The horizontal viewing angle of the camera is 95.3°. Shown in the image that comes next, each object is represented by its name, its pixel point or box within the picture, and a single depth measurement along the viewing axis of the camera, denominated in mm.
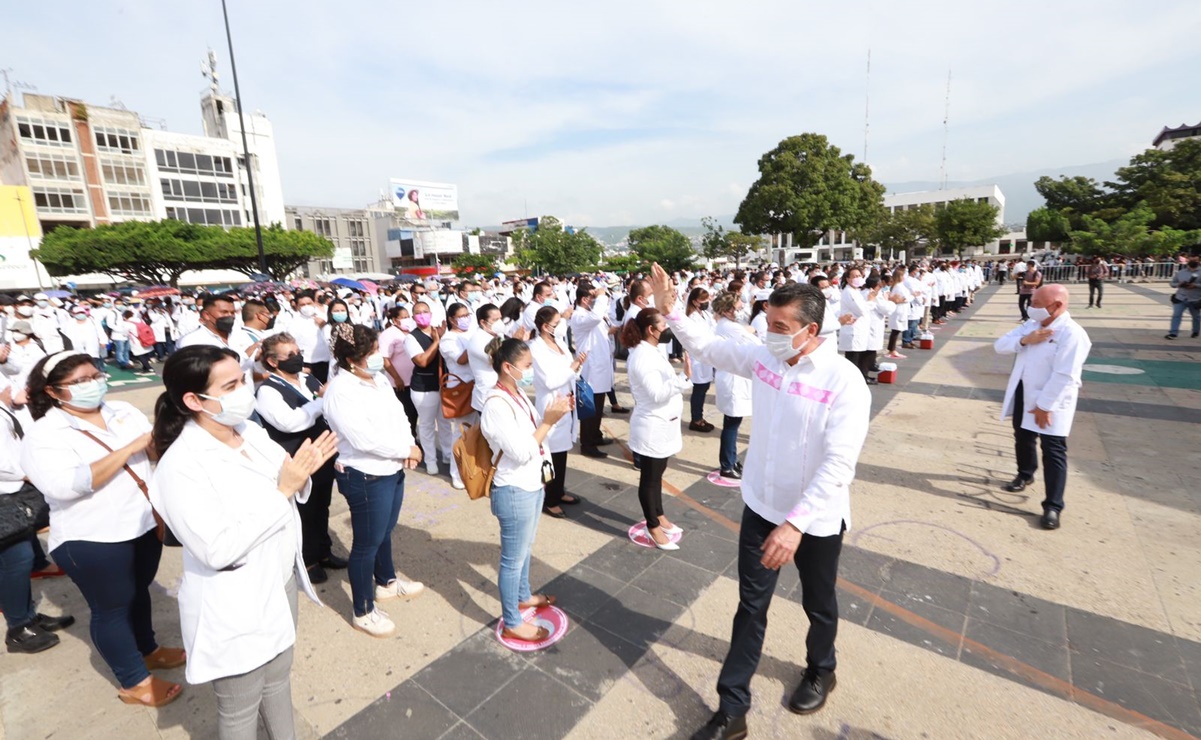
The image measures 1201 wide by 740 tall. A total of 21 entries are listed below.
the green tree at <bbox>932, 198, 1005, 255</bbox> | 46562
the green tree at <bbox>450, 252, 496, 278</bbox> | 56031
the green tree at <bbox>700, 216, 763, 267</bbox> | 62344
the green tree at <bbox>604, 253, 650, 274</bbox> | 58062
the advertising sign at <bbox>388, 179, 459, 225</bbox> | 69188
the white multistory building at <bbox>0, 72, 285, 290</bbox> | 40781
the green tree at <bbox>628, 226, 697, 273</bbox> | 52312
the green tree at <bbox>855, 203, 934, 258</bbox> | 53406
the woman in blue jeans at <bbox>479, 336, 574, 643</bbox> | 2811
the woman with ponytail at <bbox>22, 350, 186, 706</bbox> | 2439
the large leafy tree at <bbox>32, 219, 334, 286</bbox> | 32969
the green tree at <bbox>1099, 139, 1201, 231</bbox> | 34219
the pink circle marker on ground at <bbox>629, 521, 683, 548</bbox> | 4164
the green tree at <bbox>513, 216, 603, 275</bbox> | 53406
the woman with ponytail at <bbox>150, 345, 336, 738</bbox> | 1833
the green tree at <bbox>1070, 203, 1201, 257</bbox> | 28062
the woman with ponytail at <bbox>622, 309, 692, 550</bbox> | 4035
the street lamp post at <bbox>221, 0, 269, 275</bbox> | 15844
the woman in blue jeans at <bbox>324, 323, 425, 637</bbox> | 2980
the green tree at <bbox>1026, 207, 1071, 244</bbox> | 44406
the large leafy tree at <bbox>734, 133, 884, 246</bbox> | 37000
